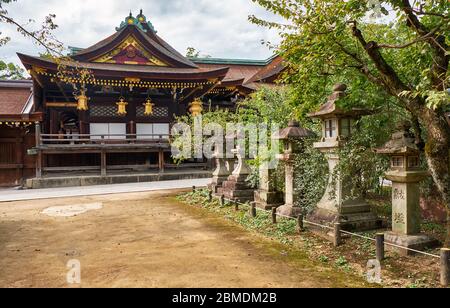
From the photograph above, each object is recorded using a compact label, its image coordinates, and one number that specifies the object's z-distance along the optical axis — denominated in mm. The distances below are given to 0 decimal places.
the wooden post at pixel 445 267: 4047
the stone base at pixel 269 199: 8930
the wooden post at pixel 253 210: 8376
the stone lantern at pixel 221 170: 12312
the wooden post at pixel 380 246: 4906
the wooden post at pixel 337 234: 5812
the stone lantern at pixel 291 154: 7762
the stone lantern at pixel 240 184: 10570
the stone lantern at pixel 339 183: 6543
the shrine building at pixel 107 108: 17109
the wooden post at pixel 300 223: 6893
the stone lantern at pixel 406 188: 5352
